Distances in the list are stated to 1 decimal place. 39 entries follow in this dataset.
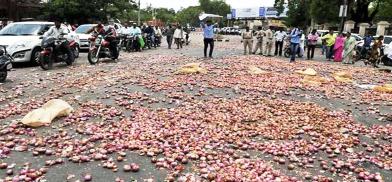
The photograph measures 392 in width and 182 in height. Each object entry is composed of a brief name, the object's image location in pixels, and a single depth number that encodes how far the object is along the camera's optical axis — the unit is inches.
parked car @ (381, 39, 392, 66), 852.6
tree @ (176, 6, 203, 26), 5032.0
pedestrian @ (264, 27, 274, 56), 876.6
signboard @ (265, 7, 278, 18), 3352.6
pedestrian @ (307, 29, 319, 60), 871.1
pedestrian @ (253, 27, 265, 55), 886.0
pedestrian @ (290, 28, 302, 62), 794.2
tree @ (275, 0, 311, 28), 2070.6
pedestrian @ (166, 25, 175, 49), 1137.4
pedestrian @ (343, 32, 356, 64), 831.9
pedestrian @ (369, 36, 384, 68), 816.9
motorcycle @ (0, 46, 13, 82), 456.8
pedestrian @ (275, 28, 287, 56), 910.4
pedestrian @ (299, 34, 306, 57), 928.9
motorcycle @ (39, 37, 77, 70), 563.2
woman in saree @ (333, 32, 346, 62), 877.2
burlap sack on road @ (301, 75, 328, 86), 491.8
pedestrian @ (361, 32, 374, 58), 956.8
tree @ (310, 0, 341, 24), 1573.6
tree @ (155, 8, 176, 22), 4410.7
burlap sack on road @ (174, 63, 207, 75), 519.2
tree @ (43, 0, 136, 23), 1493.6
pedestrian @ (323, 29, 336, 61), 911.7
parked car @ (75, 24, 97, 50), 908.6
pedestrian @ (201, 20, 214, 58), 741.3
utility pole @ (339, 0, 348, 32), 1199.6
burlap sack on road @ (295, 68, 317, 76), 561.2
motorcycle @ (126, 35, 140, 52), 956.6
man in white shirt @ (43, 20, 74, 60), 571.2
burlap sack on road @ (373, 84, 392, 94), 465.1
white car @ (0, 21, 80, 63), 586.6
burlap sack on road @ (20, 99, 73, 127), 273.0
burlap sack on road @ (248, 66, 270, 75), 536.6
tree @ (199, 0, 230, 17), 5565.9
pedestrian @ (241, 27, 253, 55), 896.3
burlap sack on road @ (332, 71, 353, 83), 536.2
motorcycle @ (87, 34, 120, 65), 644.7
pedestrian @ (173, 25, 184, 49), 1136.2
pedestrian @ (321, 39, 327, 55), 1023.6
